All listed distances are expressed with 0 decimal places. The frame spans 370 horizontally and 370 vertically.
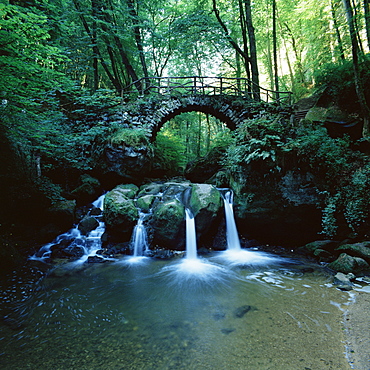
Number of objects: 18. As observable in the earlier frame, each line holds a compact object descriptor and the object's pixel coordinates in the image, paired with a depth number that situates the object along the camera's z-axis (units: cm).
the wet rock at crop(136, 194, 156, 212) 835
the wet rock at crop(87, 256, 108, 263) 652
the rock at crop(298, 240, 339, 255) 626
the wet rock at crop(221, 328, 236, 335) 321
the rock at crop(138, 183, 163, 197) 957
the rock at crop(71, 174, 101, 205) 978
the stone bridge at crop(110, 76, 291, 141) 1248
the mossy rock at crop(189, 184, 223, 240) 749
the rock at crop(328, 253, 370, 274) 486
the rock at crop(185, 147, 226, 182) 1342
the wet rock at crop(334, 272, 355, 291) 431
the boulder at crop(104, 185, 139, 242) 759
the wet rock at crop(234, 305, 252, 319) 366
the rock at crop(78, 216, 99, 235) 799
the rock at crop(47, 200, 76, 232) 772
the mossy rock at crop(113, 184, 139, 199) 932
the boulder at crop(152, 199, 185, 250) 727
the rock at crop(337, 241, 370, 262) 511
